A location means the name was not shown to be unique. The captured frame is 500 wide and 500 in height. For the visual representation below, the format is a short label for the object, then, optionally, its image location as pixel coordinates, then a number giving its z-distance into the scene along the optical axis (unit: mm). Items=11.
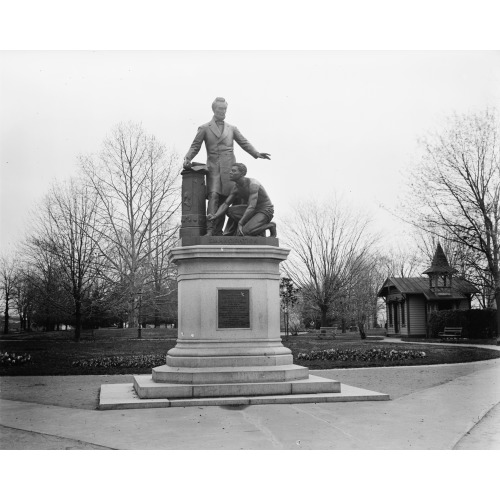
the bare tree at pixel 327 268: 37469
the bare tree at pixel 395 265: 63906
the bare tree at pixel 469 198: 28906
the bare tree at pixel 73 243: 30656
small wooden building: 40562
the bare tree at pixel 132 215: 34219
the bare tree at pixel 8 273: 36291
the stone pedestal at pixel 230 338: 9477
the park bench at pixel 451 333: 35969
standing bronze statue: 11344
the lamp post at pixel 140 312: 33256
